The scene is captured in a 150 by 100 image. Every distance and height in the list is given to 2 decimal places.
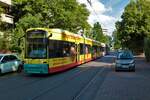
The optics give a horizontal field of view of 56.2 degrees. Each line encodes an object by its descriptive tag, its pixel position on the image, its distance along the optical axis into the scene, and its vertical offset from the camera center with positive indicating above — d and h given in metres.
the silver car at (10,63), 9.97 -0.86
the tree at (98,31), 62.75 +9.20
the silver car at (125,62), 11.45 -0.94
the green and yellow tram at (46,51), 9.22 +0.05
